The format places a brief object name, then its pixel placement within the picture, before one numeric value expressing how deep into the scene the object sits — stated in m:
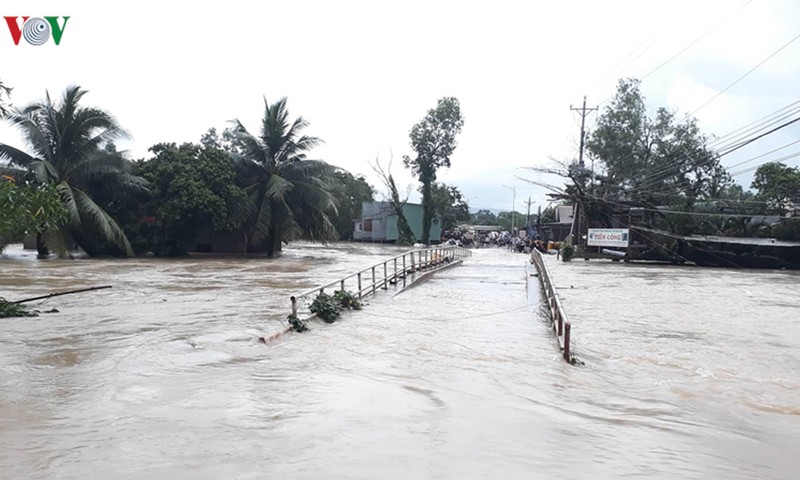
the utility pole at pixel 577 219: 36.62
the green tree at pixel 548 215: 63.44
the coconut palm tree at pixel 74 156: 26.48
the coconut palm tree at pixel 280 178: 32.75
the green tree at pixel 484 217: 125.31
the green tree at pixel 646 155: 39.66
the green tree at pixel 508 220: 100.80
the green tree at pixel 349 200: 60.12
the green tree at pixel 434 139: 50.75
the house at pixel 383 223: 56.03
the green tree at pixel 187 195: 29.34
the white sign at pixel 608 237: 32.03
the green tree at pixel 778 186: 36.91
